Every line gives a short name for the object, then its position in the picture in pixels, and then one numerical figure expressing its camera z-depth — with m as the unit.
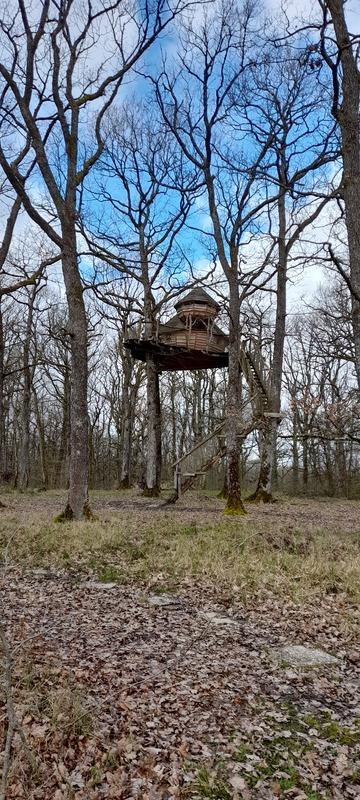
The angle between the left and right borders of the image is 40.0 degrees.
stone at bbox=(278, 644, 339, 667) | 4.23
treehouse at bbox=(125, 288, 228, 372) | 16.44
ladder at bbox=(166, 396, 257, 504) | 15.14
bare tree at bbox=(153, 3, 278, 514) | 12.07
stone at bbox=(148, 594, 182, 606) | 5.57
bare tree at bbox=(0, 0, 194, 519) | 10.19
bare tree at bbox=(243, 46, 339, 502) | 11.77
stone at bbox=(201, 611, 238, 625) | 5.10
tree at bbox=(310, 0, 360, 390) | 6.55
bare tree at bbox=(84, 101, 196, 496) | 17.17
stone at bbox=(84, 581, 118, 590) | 6.12
